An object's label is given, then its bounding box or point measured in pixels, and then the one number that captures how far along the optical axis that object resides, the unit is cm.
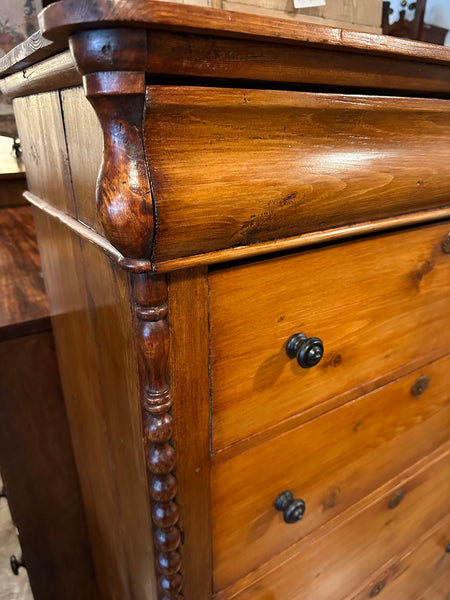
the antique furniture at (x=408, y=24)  97
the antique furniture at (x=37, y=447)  85
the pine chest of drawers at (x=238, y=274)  34
